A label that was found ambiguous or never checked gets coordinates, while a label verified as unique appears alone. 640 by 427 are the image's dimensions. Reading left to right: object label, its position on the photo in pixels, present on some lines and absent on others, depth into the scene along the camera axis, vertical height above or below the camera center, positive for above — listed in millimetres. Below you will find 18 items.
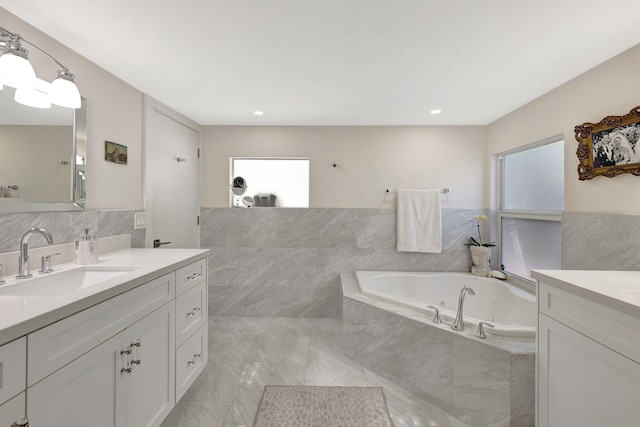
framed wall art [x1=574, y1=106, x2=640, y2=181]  1523 +439
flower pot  2807 -470
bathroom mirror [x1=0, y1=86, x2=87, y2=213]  1254 +292
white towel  2953 -62
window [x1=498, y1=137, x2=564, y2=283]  2246 +83
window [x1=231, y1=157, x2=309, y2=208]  3207 +434
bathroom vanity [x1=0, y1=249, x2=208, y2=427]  760 -483
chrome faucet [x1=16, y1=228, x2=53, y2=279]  1197 -201
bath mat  1557 -1195
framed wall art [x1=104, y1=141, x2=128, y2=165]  1861 +432
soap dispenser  1466 -214
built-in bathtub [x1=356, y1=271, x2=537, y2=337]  2287 -750
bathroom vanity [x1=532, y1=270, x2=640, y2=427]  914 -514
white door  2297 +345
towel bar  3028 +278
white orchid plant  2852 -255
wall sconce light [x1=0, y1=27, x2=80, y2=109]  1158 +625
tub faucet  1734 -667
